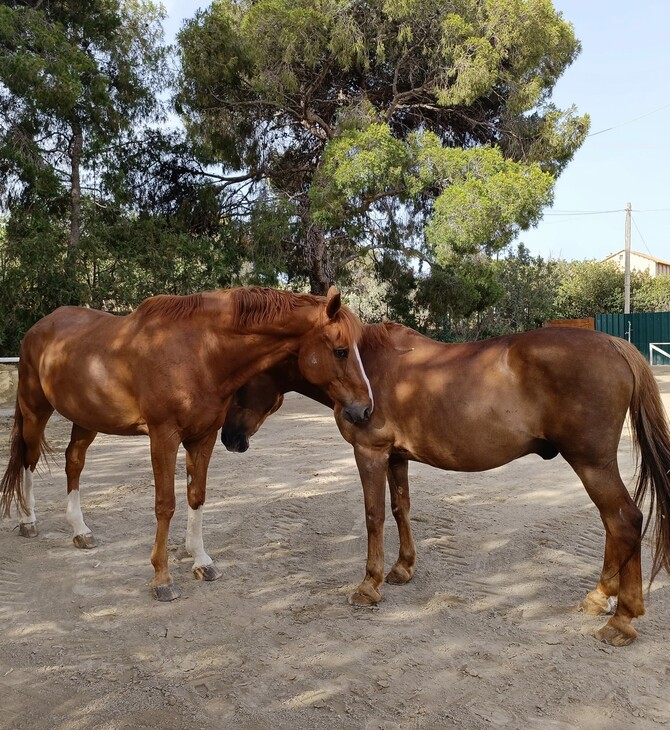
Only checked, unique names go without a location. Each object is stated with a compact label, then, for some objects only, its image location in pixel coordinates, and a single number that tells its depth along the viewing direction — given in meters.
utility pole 24.84
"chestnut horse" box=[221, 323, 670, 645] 2.94
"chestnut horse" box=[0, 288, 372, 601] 3.32
